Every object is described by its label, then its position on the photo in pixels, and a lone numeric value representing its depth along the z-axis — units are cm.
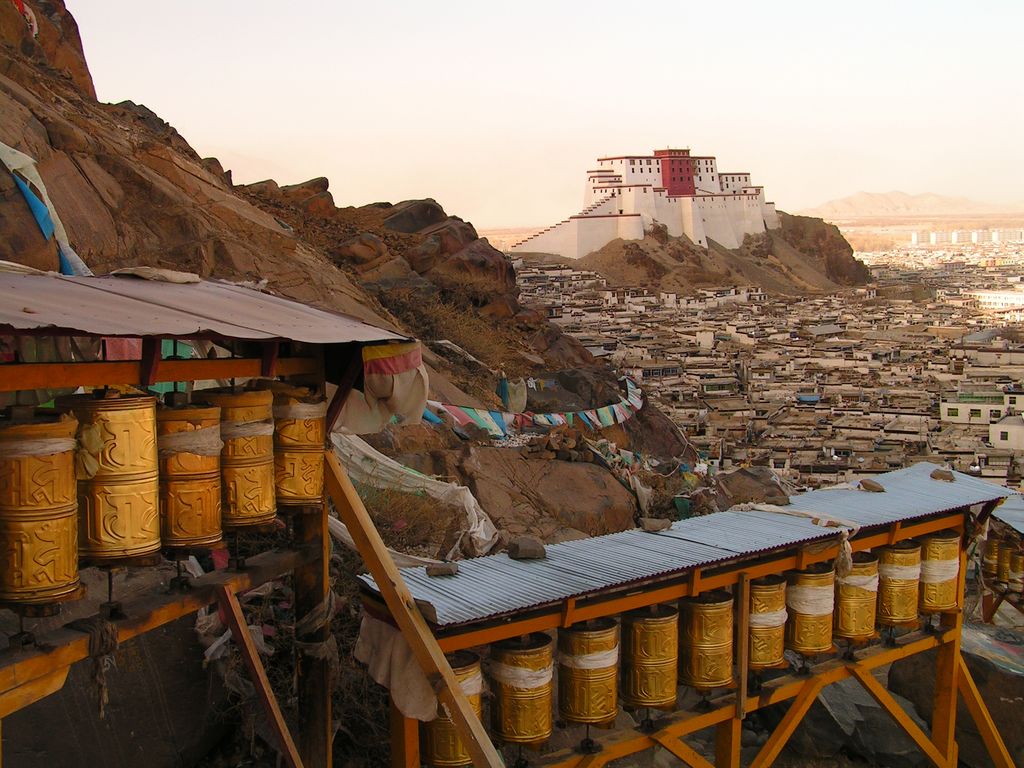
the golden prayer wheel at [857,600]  492
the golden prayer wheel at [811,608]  475
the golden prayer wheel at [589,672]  398
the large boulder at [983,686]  586
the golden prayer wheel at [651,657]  419
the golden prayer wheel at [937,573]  533
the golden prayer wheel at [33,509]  250
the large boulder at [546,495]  827
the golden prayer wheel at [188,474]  293
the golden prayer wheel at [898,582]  512
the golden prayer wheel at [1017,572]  625
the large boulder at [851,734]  567
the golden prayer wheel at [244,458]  316
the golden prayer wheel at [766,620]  457
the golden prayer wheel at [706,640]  437
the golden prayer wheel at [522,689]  385
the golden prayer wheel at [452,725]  373
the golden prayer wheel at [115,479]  270
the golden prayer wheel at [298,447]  342
